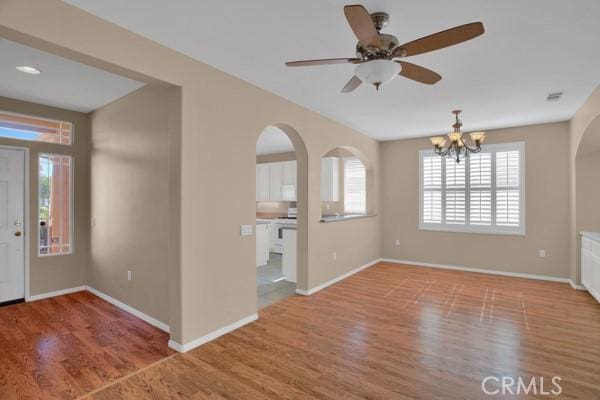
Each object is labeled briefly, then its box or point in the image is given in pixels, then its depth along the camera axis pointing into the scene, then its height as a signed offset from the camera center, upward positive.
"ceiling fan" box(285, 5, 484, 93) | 1.67 +0.94
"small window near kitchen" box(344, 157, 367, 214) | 7.24 +0.31
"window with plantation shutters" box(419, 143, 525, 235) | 5.46 +0.15
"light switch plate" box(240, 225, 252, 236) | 3.35 -0.35
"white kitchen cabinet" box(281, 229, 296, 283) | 5.11 -0.94
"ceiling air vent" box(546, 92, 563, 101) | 3.73 +1.29
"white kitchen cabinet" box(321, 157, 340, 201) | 6.83 +0.48
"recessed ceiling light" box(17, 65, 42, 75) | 3.03 +1.32
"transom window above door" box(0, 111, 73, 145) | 3.97 +0.98
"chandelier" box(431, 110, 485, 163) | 4.30 +0.88
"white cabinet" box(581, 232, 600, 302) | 3.87 -0.86
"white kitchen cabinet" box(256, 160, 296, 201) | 7.87 +0.48
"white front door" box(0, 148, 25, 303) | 3.96 -0.35
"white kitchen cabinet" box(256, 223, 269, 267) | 6.21 -0.92
